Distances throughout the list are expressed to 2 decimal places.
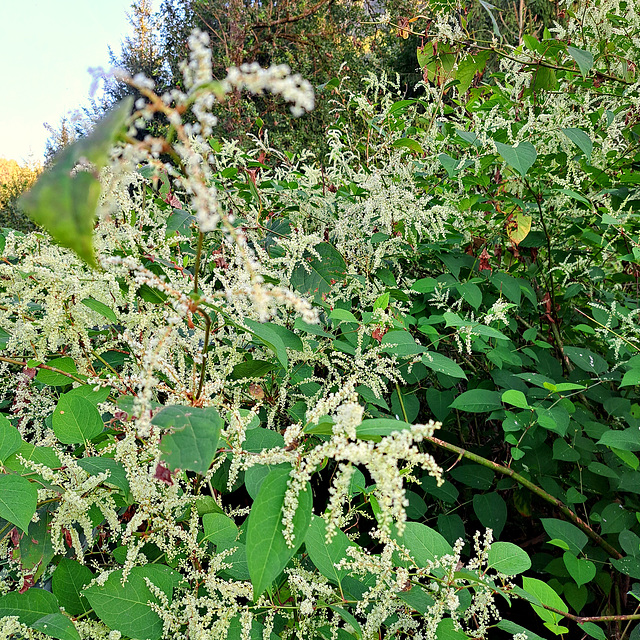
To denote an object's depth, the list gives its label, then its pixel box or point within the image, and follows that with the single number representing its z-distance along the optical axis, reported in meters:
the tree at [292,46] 10.43
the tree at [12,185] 17.14
